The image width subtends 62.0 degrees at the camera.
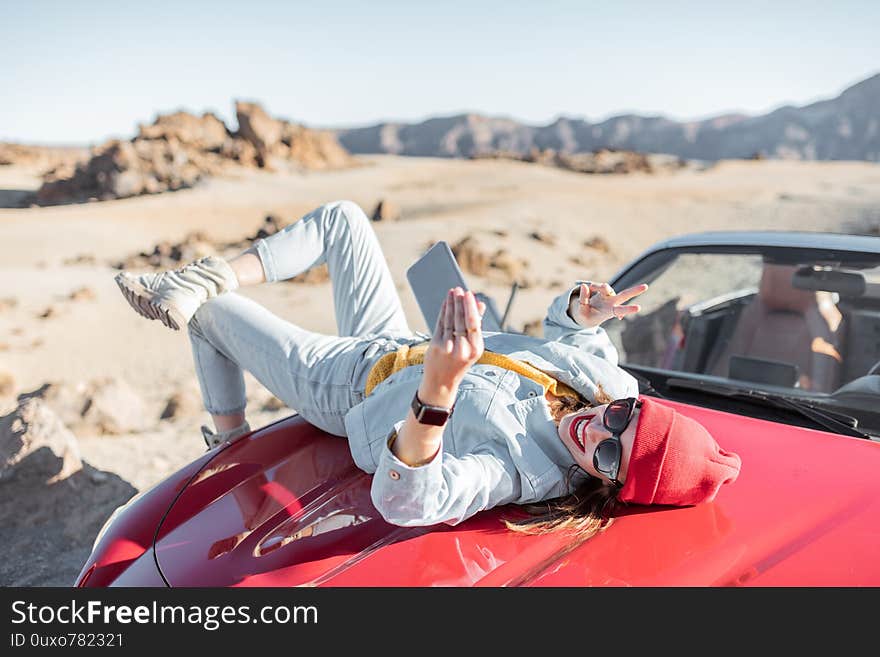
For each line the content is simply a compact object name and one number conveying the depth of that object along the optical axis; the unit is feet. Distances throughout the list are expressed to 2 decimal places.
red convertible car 5.32
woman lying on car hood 5.37
